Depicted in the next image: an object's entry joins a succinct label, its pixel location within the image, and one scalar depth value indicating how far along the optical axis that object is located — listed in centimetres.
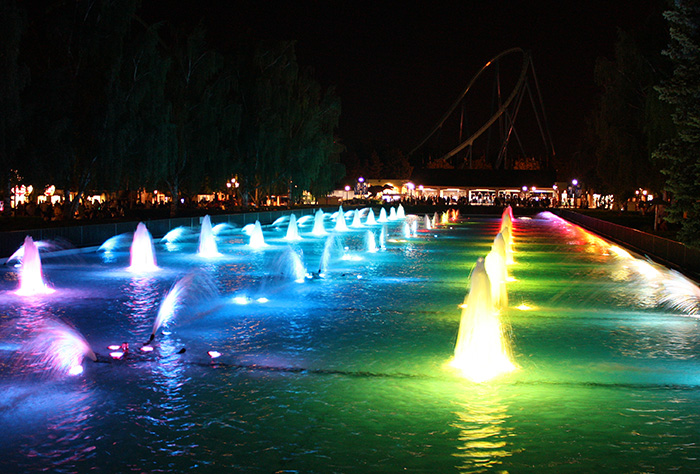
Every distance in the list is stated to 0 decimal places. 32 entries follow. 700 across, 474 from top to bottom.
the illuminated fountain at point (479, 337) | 994
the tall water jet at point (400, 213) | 6989
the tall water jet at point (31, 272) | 1683
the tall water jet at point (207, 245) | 2694
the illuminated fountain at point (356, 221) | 5322
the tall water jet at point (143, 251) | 2225
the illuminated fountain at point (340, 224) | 4844
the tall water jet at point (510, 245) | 2466
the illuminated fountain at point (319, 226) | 4425
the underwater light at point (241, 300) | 1528
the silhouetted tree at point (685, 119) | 2020
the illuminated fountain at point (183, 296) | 1303
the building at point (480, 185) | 10556
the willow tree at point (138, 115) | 3512
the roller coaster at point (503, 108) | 12200
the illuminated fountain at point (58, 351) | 955
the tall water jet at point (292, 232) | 3725
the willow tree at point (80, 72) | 3312
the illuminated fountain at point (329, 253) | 2151
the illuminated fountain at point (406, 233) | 3912
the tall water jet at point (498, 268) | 1586
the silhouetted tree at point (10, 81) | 2862
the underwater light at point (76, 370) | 928
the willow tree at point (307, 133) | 5644
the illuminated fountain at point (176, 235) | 3341
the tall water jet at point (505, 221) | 4031
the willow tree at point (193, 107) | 4586
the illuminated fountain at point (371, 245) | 2962
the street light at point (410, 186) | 10826
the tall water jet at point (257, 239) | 3171
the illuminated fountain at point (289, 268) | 1973
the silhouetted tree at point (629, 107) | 3978
